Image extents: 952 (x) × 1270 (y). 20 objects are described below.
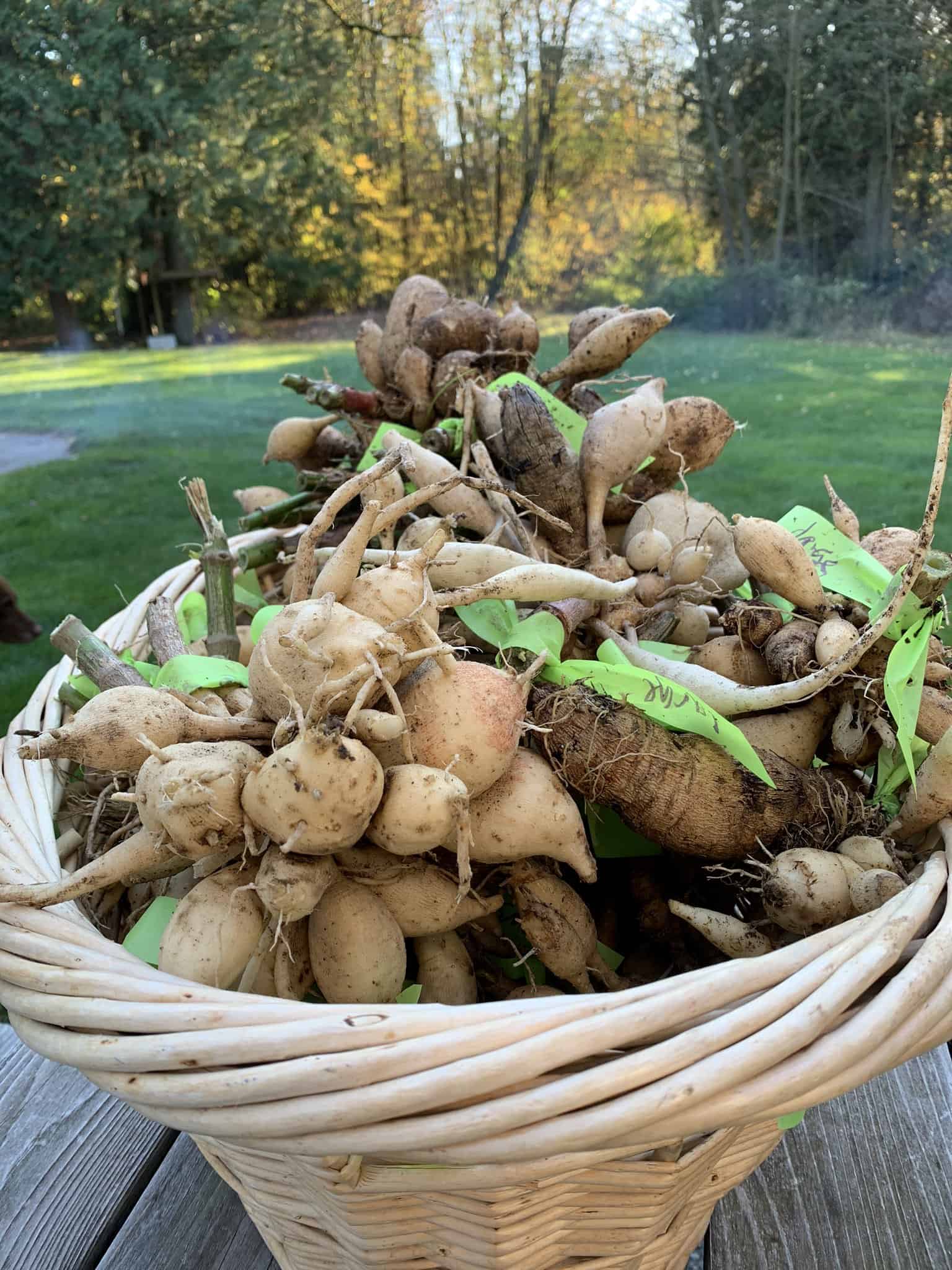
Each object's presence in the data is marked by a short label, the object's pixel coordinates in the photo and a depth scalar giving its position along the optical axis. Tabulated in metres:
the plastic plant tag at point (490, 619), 0.72
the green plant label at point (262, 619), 0.74
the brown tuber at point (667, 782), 0.66
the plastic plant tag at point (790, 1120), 0.49
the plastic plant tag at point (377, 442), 0.93
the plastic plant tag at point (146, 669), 0.81
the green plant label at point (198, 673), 0.69
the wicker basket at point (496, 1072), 0.40
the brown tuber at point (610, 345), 1.04
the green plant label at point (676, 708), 0.64
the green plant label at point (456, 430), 0.96
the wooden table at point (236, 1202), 0.65
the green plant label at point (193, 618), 0.95
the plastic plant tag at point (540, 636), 0.70
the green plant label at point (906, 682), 0.64
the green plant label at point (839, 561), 0.76
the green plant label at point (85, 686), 0.80
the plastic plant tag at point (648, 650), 0.74
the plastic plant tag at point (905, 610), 0.68
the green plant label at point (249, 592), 0.97
